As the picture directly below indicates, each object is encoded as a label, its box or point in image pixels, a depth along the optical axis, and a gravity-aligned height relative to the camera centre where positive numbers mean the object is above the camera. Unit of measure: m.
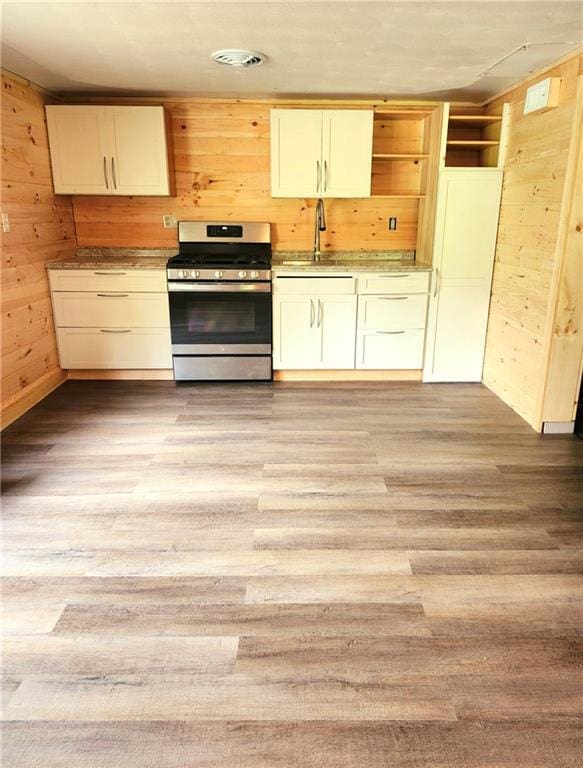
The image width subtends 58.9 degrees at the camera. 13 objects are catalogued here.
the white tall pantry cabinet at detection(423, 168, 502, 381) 3.83 -0.28
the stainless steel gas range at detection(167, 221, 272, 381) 3.97 -0.64
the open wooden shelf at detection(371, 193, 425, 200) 4.16 +0.29
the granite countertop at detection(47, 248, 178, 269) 3.94 -0.22
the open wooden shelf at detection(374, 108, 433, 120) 4.05 +0.92
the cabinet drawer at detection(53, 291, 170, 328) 4.02 -0.58
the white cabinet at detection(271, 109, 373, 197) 3.91 +0.60
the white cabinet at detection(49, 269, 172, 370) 3.99 -0.65
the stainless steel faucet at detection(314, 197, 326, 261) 4.35 +0.08
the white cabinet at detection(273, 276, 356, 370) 4.03 -0.68
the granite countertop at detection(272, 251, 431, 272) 3.99 -0.23
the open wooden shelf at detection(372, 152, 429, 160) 4.02 +0.59
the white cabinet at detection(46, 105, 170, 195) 3.86 +0.60
